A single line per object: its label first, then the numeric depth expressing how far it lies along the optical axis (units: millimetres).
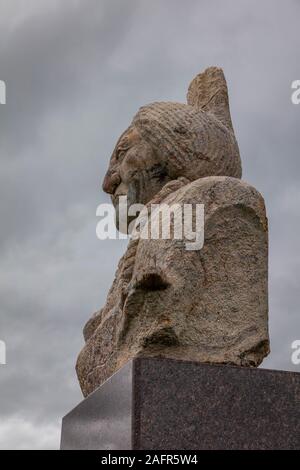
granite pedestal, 3760
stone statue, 4285
